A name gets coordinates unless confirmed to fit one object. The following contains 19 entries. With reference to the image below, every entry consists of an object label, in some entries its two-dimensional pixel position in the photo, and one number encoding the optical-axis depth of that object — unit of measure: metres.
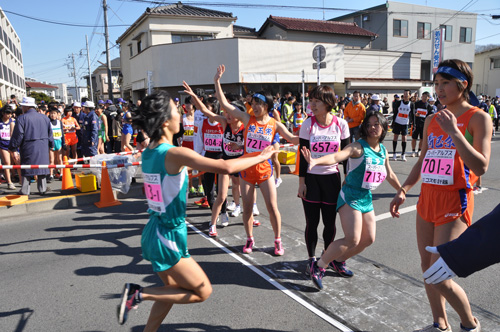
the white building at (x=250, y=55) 23.56
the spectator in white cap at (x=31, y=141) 7.45
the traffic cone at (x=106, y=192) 7.30
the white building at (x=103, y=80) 54.71
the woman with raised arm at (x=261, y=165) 4.54
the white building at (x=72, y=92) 104.03
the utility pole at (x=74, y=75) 62.19
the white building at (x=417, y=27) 34.25
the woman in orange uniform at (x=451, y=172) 2.44
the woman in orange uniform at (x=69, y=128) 10.71
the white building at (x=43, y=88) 79.12
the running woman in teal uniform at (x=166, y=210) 2.48
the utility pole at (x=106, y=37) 23.92
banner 28.35
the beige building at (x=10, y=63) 31.81
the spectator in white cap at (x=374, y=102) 10.38
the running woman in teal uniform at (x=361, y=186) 3.49
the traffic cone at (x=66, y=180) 8.15
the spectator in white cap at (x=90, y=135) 9.92
